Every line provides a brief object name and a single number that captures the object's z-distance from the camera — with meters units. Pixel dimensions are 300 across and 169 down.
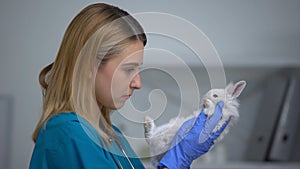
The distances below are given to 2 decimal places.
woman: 1.45
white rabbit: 1.63
